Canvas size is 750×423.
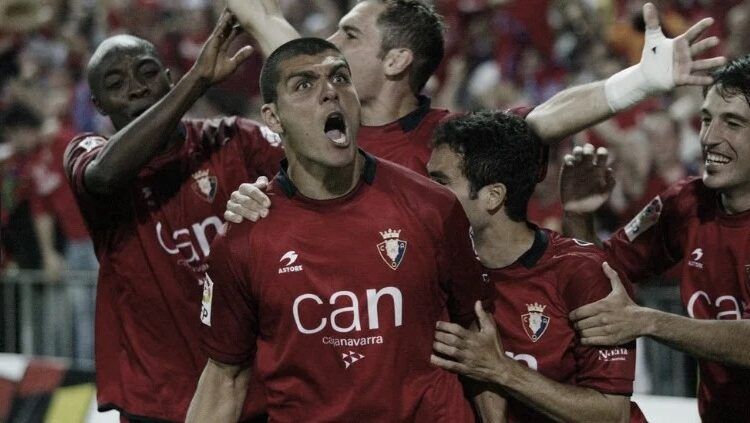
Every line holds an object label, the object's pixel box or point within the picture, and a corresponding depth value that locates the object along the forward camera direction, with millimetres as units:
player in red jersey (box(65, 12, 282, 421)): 10344
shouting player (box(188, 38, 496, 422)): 7844
